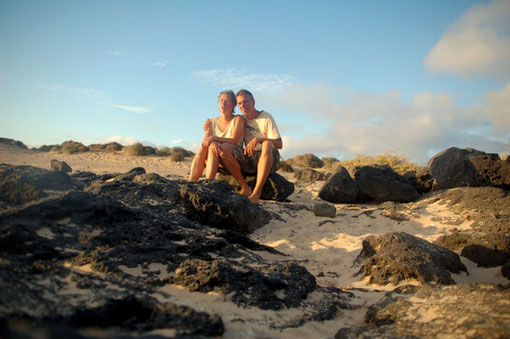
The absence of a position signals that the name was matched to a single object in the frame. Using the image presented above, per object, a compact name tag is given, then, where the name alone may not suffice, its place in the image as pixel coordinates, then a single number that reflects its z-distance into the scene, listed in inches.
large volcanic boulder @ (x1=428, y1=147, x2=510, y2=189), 229.0
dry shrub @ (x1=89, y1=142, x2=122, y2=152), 717.3
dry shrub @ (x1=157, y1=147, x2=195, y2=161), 683.8
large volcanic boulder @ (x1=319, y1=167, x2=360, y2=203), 258.1
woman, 223.1
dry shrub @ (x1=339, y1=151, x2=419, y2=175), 417.8
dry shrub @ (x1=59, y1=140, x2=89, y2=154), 623.3
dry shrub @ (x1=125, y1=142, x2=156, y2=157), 646.5
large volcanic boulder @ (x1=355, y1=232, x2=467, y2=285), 109.6
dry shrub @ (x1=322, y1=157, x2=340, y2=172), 647.0
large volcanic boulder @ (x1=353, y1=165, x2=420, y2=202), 249.8
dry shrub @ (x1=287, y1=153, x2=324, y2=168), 704.4
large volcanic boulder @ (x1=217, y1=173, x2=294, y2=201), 246.7
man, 223.5
